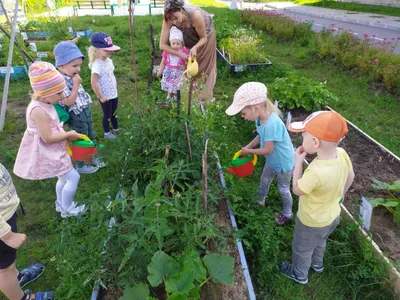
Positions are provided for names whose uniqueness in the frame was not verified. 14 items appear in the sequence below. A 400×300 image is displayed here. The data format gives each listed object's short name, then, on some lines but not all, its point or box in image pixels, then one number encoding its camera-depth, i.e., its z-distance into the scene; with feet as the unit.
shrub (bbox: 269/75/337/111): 14.67
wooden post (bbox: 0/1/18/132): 9.39
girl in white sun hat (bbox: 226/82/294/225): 7.63
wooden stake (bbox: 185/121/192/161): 7.35
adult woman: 11.43
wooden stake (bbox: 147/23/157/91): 7.93
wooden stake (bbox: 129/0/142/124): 8.34
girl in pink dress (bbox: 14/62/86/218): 7.48
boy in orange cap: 5.71
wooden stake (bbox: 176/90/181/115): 7.93
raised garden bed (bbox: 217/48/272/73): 20.62
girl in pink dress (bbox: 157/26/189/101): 13.02
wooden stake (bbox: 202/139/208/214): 5.53
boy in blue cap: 9.37
